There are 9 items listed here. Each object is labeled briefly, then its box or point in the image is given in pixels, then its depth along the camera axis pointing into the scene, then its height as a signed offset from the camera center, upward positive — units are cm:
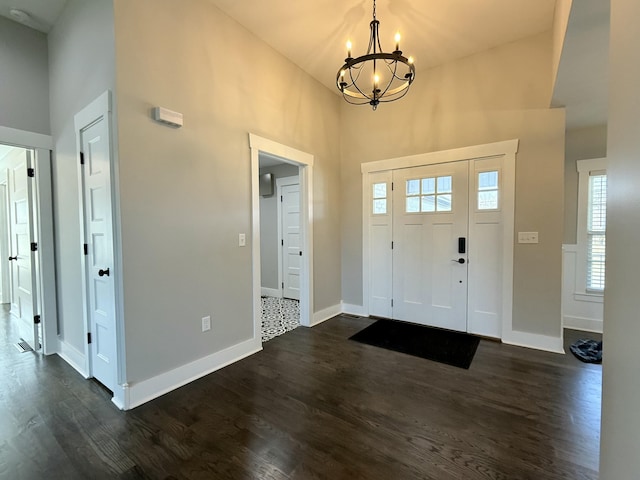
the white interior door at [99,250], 220 -16
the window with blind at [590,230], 360 -4
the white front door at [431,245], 359 -22
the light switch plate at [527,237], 311 -11
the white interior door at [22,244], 310 -17
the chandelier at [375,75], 210 +198
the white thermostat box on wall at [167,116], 224 +91
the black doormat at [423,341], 299 -133
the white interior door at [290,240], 547 -22
